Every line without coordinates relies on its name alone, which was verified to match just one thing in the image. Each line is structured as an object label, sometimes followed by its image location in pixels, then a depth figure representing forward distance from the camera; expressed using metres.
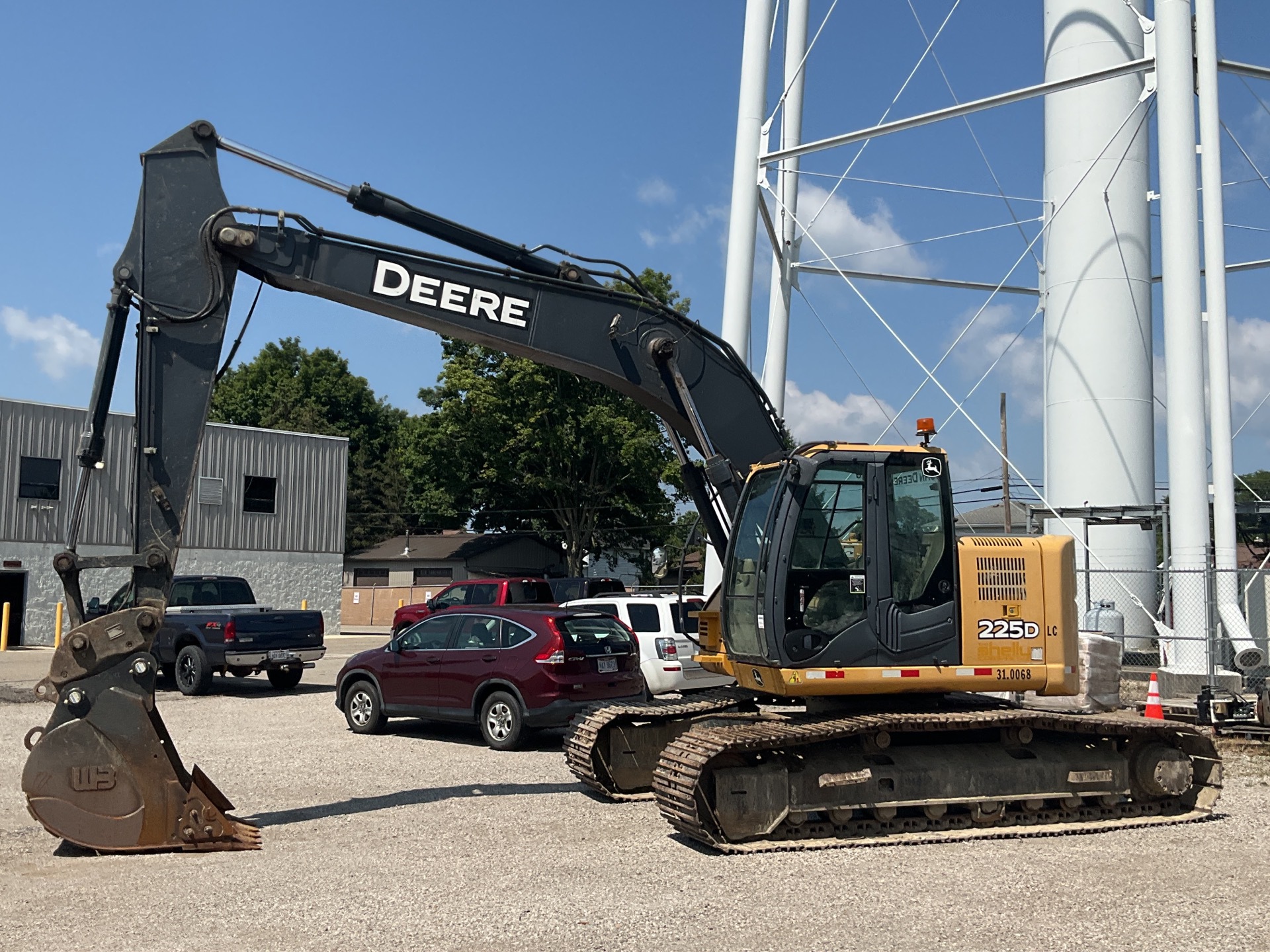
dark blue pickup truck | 19.14
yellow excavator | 8.54
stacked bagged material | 13.93
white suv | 15.13
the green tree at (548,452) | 47.75
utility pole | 29.31
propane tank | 18.42
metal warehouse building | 32.31
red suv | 13.13
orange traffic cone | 13.82
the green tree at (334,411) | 69.25
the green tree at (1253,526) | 21.69
